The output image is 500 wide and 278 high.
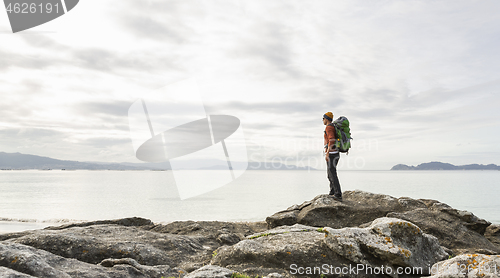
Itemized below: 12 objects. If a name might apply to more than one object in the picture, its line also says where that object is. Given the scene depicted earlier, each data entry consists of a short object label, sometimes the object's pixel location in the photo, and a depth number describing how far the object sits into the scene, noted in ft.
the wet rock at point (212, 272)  18.80
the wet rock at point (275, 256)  23.40
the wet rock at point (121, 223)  40.39
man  44.11
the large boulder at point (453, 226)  38.45
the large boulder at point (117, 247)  26.13
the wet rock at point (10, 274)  15.66
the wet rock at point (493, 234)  43.37
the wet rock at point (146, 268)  22.86
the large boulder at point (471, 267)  17.51
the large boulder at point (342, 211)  45.14
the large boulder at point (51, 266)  18.15
